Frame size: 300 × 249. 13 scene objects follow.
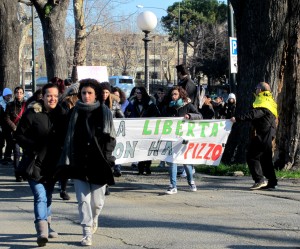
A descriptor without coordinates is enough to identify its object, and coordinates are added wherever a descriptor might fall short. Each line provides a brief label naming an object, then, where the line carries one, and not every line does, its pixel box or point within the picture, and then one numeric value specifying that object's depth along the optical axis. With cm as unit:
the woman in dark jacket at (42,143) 751
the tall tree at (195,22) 5869
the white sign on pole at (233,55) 1736
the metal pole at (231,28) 1901
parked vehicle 4922
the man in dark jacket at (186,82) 1317
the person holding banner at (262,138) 1116
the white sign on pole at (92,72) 1480
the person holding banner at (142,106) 1351
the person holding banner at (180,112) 1109
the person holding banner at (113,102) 1089
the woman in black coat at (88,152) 741
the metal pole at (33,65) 3748
